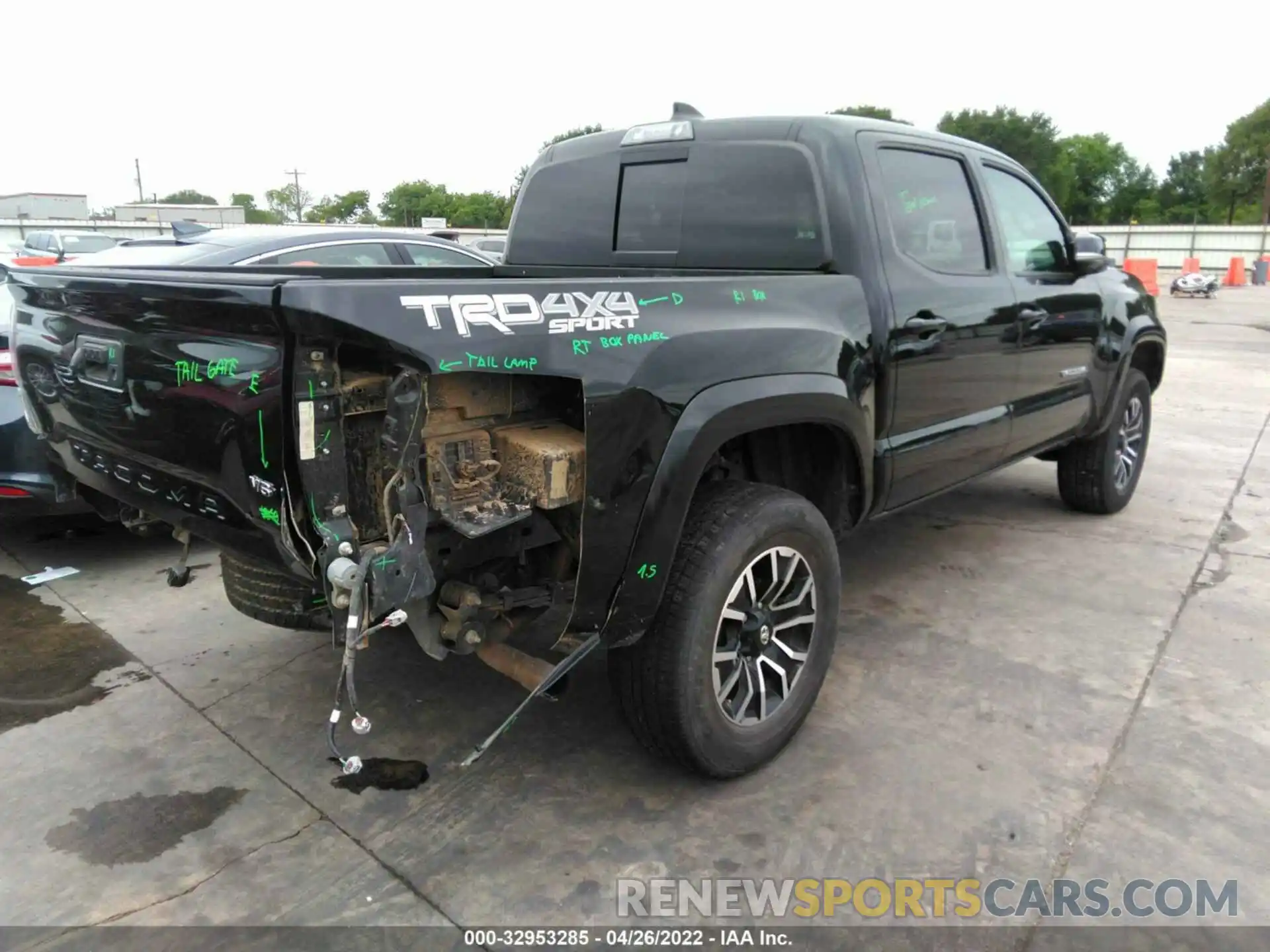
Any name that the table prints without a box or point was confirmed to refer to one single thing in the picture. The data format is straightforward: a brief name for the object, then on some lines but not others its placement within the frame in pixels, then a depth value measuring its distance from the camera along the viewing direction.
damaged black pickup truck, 2.09
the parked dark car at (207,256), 4.23
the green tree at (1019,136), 70.31
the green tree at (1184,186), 77.62
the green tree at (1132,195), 75.94
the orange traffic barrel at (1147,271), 24.64
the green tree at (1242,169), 69.19
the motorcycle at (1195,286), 28.23
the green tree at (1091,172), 77.81
